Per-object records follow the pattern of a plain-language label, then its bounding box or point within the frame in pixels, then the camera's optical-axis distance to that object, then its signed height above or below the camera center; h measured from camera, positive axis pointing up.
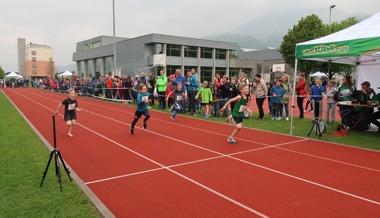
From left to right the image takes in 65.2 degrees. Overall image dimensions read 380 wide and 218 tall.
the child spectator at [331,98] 12.87 -0.60
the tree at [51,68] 103.28 +5.04
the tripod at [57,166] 5.29 -1.53
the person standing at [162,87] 18.33 -0.24
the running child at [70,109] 10.20 -0.91
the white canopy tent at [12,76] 56.41 +1.22
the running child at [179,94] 14.93 -0.55
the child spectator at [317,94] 12.56 -0.44
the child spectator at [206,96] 14.94 -0.63
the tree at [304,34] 43.78 +7.44
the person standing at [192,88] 15.95 -0.28
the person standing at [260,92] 14.58 -0.40
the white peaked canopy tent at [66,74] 51.16 +1.50
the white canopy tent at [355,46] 8.26 +1.16
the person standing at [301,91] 14.55 -0.34
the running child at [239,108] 9.17 -0.75
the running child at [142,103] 10.77 -0.74
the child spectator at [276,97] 14.27 -0.63
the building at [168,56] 47.94 +5.11
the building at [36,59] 127.81 +10.42
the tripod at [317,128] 10.12 -1.52
